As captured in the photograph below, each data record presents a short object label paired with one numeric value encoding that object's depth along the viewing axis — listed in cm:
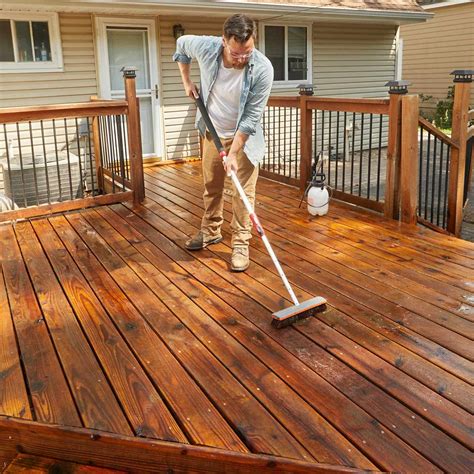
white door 683
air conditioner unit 595
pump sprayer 430
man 279
